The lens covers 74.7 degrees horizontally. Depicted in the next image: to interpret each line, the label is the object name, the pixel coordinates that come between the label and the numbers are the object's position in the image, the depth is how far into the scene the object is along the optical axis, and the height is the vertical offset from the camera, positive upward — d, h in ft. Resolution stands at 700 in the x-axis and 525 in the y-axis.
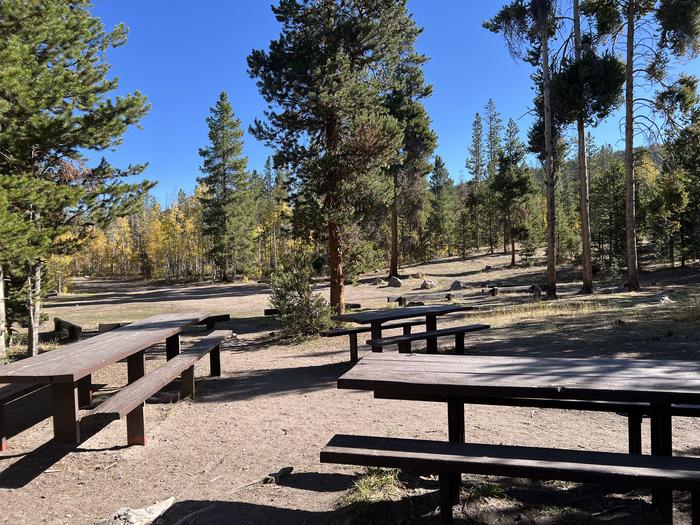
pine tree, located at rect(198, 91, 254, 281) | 120.47 +21.67
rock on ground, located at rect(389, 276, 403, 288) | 89.10 -4.98
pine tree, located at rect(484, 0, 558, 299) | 52.70 +25.95
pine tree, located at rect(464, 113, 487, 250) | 216.95 +46.90
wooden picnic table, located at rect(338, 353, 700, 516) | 8.48 -2.61
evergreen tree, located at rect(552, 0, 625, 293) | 48.93 +17.45
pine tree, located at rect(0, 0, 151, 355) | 24.45 +8.88
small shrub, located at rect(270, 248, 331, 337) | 37.09 -3.20
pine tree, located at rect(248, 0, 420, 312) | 42.22 +14.78
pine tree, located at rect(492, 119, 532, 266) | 111.24 +18.28
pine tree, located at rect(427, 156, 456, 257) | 151.64 +13.86
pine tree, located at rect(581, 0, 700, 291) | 47.98 +21.44
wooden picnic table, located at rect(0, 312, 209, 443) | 12.55 -2.96
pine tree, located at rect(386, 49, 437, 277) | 88.74 +25.05
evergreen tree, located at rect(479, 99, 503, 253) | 211.41 +54.79
